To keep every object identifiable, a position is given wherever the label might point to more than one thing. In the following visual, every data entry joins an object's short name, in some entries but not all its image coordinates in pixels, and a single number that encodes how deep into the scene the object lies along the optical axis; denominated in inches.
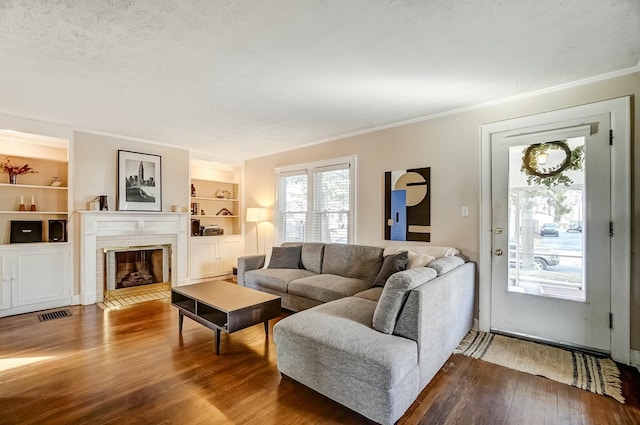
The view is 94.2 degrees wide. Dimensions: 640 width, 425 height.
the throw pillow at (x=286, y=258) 171.3
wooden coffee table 104.3
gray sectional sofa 67.7
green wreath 107.7
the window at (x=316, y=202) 175.6
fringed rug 86.8
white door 102.7
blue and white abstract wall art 142.8
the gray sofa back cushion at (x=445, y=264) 96.6
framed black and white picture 180.5
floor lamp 219.0
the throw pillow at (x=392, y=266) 126.0
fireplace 176.1
